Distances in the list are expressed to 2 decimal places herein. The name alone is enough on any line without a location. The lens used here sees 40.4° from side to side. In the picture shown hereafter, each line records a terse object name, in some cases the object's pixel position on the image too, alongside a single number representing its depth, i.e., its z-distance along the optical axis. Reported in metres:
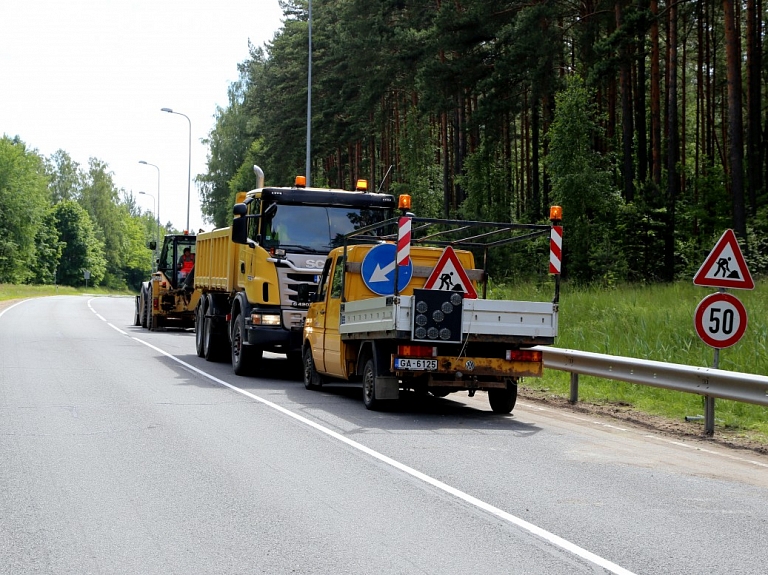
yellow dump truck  17.17
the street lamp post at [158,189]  82.26
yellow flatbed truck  12.20
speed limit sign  12.00
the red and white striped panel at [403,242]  12.10
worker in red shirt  32.62
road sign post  12.05
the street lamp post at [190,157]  61.58
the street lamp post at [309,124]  36.80
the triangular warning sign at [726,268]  12.14
